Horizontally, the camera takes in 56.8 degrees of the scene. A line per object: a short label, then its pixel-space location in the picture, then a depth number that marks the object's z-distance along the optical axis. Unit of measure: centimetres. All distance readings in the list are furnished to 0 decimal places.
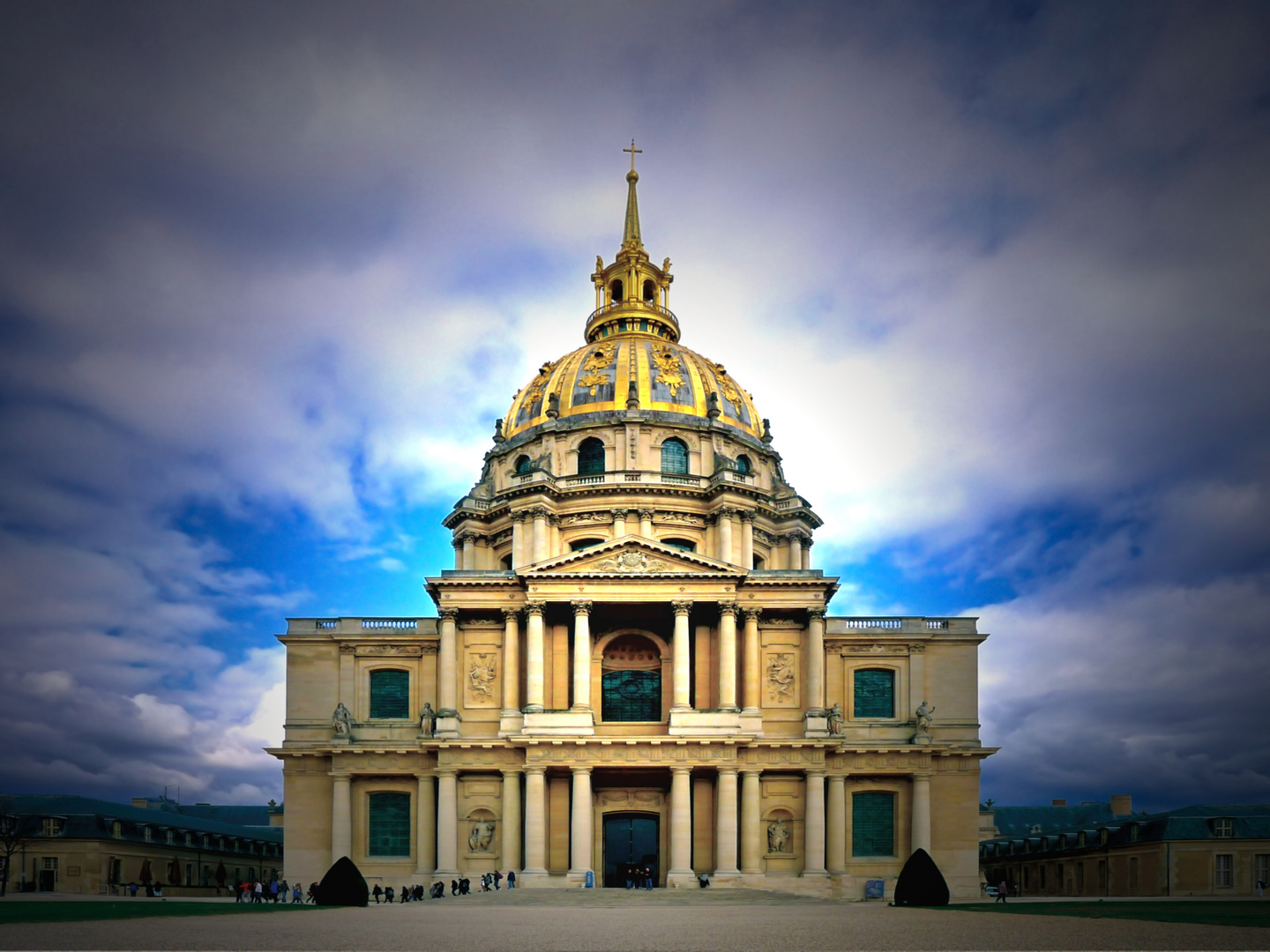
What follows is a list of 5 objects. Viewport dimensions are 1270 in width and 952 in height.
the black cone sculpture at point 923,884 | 4222
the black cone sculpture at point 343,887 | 4356
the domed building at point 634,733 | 5869
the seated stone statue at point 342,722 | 6128
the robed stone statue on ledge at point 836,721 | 6094
